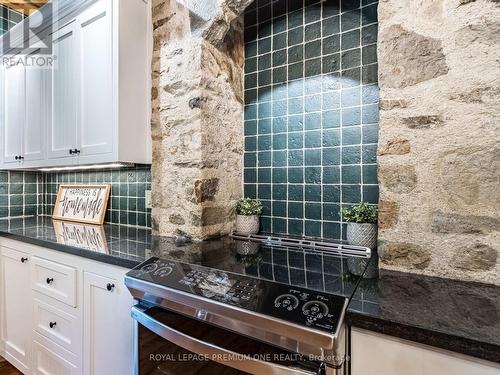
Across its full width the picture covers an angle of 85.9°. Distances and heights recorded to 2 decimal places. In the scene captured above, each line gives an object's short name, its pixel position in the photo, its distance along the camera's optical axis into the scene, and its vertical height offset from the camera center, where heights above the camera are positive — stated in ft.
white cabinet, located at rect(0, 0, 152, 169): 4.85 +1.93
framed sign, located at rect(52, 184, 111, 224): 6.72 -0.41
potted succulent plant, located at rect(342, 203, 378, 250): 3.90 -0.56
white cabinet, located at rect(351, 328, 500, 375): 1.95 -1.34
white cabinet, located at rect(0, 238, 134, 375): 3.95 -2.18
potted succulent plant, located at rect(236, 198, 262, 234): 5.01 -0.57
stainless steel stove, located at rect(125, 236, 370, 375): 2.19 -1.26
